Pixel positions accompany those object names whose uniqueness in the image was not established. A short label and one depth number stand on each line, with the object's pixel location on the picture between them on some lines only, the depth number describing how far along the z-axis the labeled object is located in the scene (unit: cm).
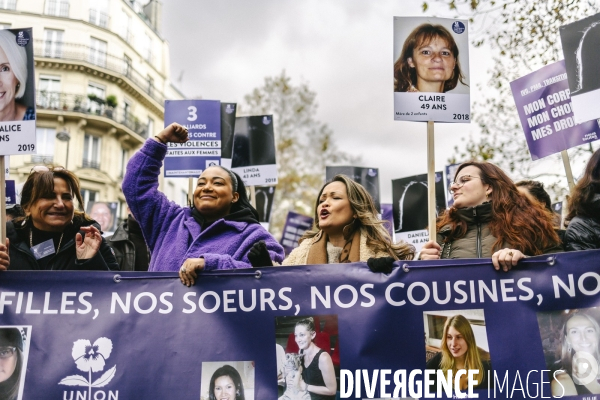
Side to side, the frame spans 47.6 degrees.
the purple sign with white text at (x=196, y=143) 671
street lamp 2941
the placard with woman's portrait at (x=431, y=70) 381
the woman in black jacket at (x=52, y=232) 371
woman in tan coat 382
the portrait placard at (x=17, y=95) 369
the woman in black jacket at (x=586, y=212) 357
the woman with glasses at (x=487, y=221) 352
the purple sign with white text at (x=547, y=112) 484
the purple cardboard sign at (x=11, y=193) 617
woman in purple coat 370
